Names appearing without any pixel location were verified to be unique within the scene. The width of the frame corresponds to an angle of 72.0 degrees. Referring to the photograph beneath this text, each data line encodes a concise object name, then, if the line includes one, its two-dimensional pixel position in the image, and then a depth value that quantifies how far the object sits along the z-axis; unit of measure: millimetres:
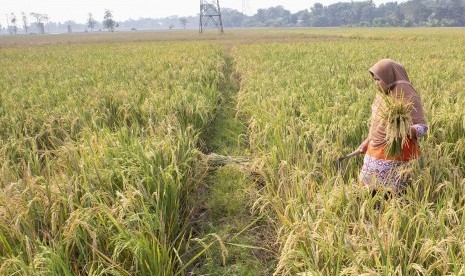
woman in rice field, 2670
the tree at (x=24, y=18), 177475
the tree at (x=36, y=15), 178512
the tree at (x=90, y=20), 165738
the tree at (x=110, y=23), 110138
